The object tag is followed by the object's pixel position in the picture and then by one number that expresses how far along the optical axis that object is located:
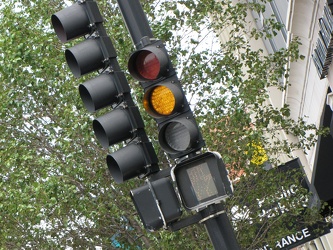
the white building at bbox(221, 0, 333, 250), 26.58
